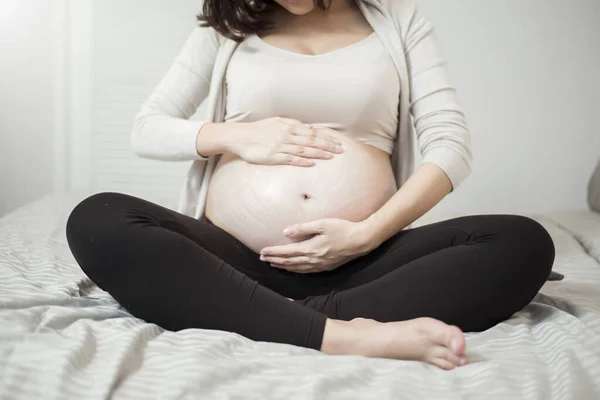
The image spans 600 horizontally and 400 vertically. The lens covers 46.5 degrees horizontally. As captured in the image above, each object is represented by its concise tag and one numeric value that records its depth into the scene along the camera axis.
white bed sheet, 0.70
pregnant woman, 0.90
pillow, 2.16
